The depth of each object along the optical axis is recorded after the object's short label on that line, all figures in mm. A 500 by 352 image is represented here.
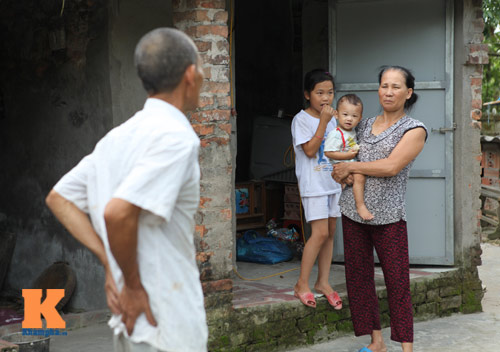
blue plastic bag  7176
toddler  4812
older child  5305
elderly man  2092
